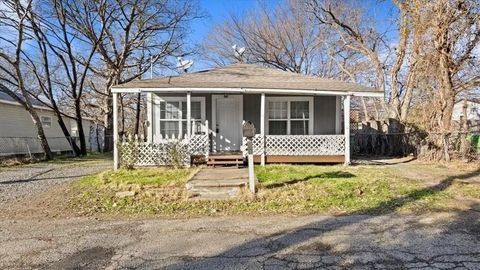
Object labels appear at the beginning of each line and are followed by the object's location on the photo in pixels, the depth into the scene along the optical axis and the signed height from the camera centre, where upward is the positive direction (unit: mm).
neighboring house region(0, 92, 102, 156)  18422 +438
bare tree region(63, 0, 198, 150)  21719 +6200
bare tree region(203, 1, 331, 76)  29250 +7435
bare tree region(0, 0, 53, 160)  17000 +4286
